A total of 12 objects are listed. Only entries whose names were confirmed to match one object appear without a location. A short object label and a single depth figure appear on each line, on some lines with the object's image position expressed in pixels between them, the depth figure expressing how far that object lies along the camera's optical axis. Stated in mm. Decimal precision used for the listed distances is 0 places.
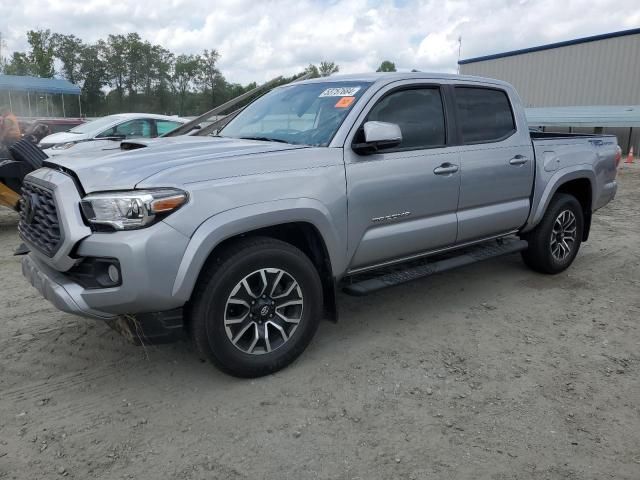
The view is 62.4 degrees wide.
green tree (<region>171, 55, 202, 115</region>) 66438
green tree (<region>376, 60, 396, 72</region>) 86375
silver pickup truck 2807
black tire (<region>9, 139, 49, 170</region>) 4107
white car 9102
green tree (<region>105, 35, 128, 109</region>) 64125
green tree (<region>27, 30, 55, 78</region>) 56594
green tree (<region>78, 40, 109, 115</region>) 62403
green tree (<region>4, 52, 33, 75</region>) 56750
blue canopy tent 29547
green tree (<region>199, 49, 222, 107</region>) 66900
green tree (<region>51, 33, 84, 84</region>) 64375
